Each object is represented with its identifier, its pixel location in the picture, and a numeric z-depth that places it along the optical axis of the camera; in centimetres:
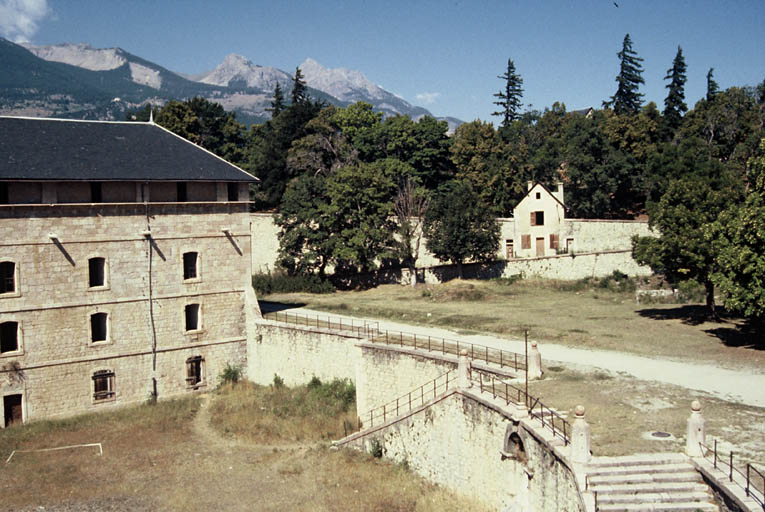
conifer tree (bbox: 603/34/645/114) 7438
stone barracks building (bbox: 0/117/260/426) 3209
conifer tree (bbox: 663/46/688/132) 6538
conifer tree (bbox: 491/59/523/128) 8525
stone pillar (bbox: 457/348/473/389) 2470
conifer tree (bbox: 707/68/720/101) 7081
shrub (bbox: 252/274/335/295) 4962
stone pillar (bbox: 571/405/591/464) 1756
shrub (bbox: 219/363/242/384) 3730
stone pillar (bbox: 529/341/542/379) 2610
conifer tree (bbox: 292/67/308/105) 7831
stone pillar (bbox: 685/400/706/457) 1809
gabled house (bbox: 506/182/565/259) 5531
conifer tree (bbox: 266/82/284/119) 8194
